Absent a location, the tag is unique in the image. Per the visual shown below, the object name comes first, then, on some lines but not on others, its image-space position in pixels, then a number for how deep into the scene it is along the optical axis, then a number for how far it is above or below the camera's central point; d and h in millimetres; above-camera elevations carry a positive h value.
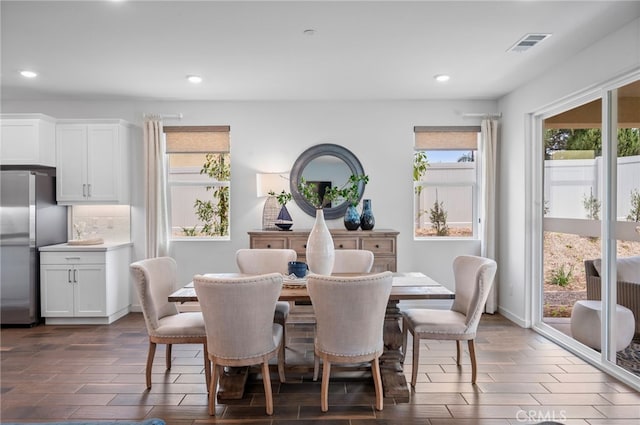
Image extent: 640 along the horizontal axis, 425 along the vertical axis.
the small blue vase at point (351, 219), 4699 -114
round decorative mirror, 5090 +524
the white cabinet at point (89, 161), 4801 +589
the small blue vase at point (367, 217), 4734 -92
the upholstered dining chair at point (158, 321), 2836 -827
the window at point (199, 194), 5223 +205
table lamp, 4930 +236
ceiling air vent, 3105 +1333
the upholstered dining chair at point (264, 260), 3705 -467
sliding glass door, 3062 -157
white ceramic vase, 2992 -309
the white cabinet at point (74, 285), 4566 -846
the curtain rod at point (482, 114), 5043 +1191
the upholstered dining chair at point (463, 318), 2863 -825
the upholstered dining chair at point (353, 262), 3609 -475
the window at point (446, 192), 5223 +221
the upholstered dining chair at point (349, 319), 2408 -677
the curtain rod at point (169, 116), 5030 +1177
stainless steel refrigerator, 4422 -399
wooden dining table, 2738 -920
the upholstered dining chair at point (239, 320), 2375 -669
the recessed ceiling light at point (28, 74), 3971 +1365
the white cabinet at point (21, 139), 4551 +809
